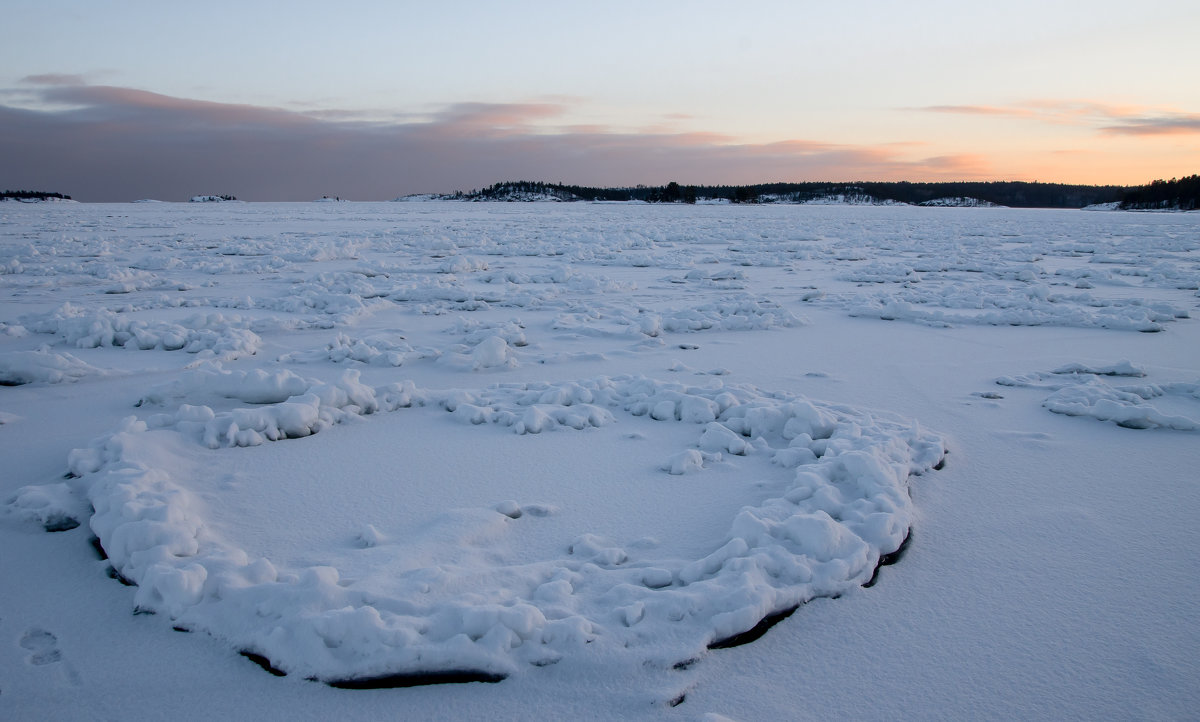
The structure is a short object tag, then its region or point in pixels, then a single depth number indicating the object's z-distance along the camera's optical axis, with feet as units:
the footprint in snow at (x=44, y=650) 5.62
